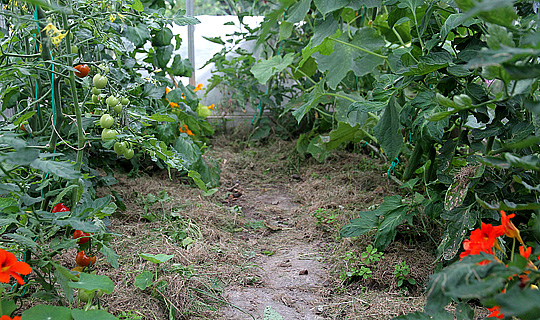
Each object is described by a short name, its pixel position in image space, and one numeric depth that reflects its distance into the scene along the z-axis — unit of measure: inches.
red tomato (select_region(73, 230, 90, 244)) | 40.5
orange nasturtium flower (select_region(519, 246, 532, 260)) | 25.3
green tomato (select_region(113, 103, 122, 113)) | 42.2
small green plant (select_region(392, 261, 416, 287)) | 53.1
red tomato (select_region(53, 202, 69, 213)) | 42.9
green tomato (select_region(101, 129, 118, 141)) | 40.0
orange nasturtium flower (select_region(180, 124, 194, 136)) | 100.1
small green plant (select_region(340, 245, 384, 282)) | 55.6
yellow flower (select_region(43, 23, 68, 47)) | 33.3
